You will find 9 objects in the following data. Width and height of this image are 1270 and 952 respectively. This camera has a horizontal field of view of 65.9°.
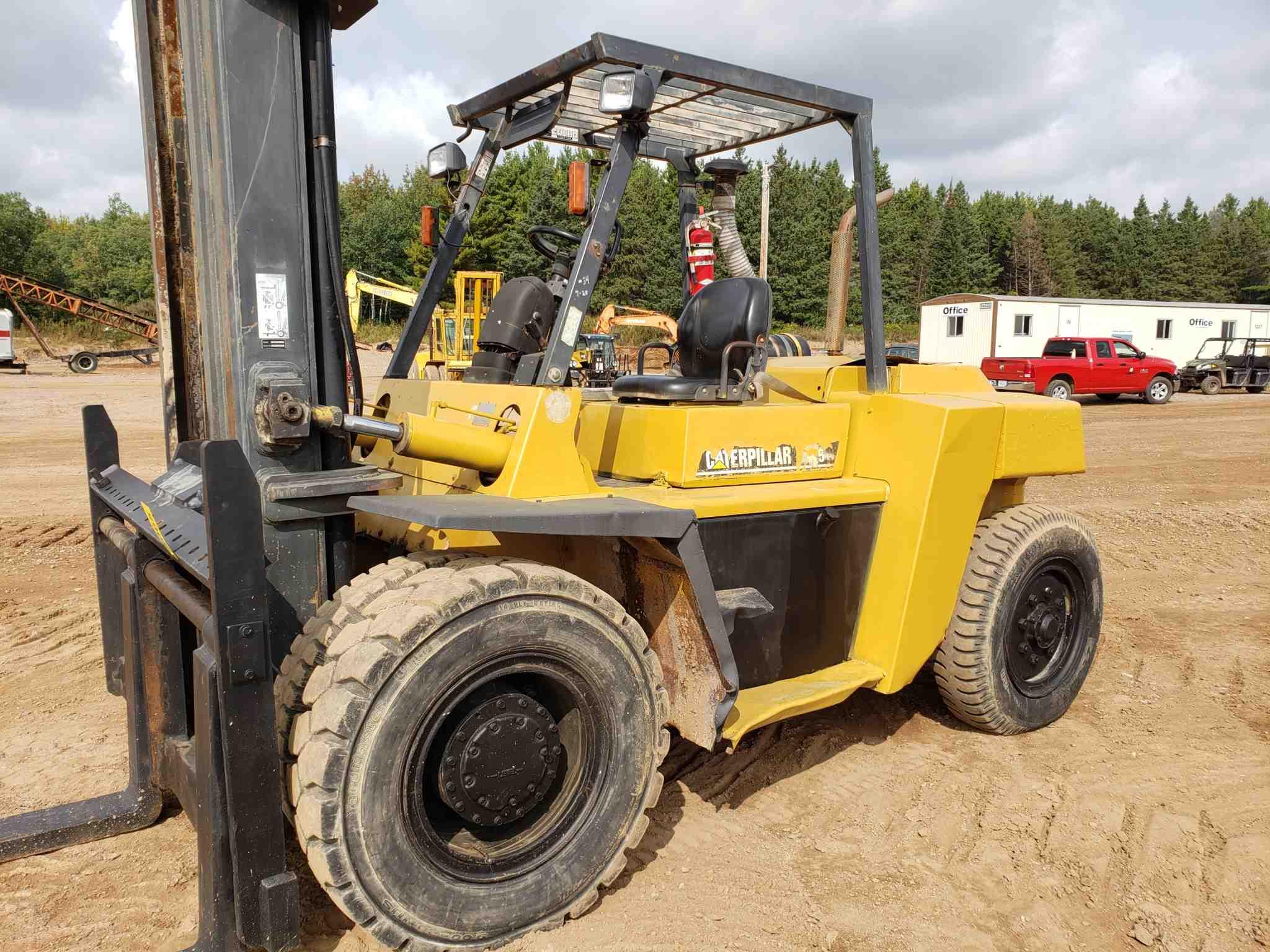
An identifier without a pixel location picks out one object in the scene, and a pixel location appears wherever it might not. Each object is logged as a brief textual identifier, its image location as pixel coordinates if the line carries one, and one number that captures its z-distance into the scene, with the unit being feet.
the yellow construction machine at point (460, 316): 67.62
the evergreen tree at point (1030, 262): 264.31
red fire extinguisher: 14.97
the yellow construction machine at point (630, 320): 74.95
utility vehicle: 96.99
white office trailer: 105.29
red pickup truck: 79.20
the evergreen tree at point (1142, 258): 255.29
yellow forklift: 8.87
